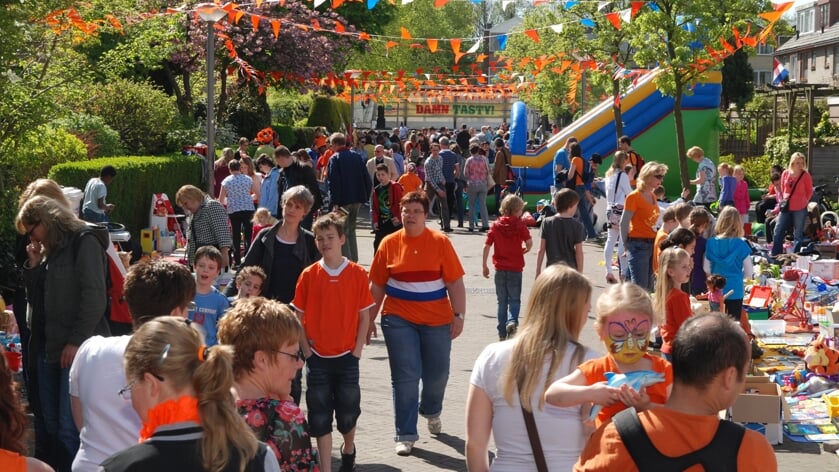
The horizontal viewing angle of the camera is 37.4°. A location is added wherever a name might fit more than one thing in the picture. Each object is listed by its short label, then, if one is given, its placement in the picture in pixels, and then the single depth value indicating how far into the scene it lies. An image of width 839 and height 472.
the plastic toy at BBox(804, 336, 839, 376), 10.44
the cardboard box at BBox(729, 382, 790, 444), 8.68
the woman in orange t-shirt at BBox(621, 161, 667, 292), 13.38
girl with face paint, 4.43
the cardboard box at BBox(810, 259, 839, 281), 15.00
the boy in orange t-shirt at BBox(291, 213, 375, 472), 7.58
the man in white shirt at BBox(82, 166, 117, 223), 15.62
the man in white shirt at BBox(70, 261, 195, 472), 4.77
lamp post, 17.88
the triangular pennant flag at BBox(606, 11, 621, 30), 19.42
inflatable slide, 27.75
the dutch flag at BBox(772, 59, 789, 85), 28.15
